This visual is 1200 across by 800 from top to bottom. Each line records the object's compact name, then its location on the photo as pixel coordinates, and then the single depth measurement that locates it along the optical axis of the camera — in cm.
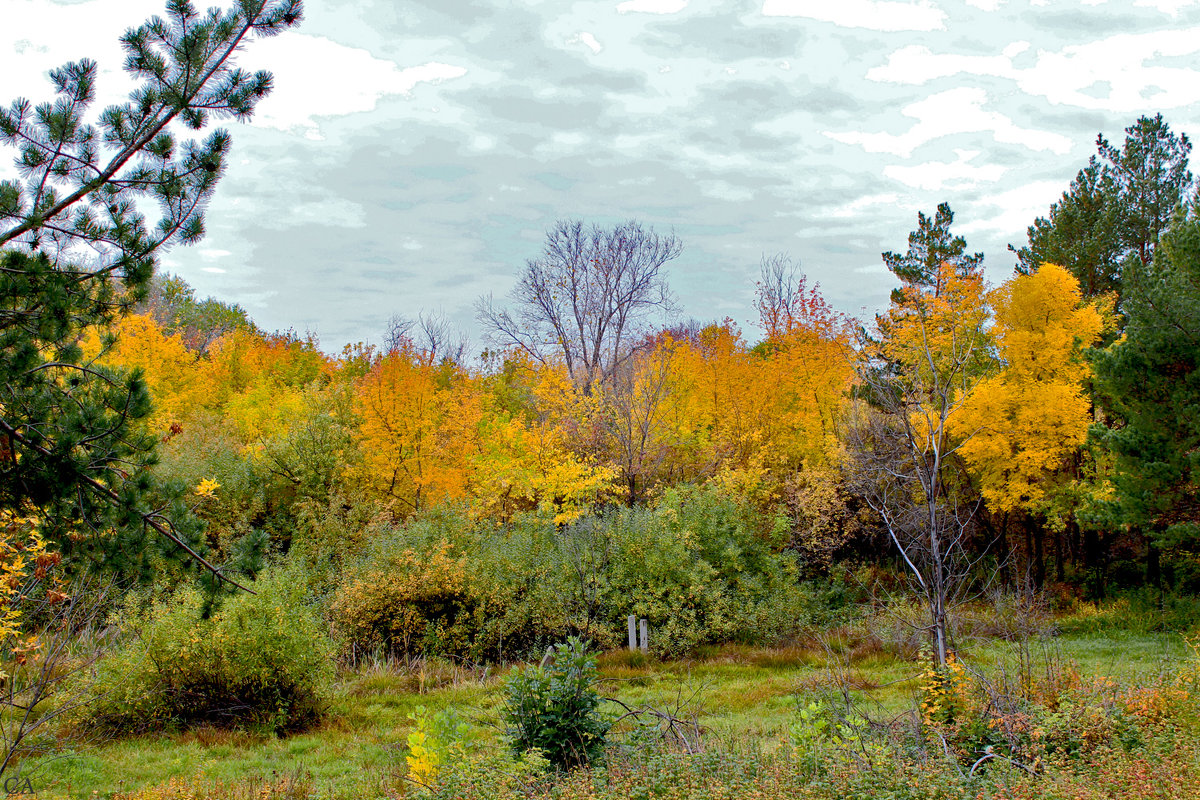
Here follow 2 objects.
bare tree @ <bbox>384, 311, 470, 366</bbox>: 4036
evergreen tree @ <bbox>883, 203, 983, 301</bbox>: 2483
